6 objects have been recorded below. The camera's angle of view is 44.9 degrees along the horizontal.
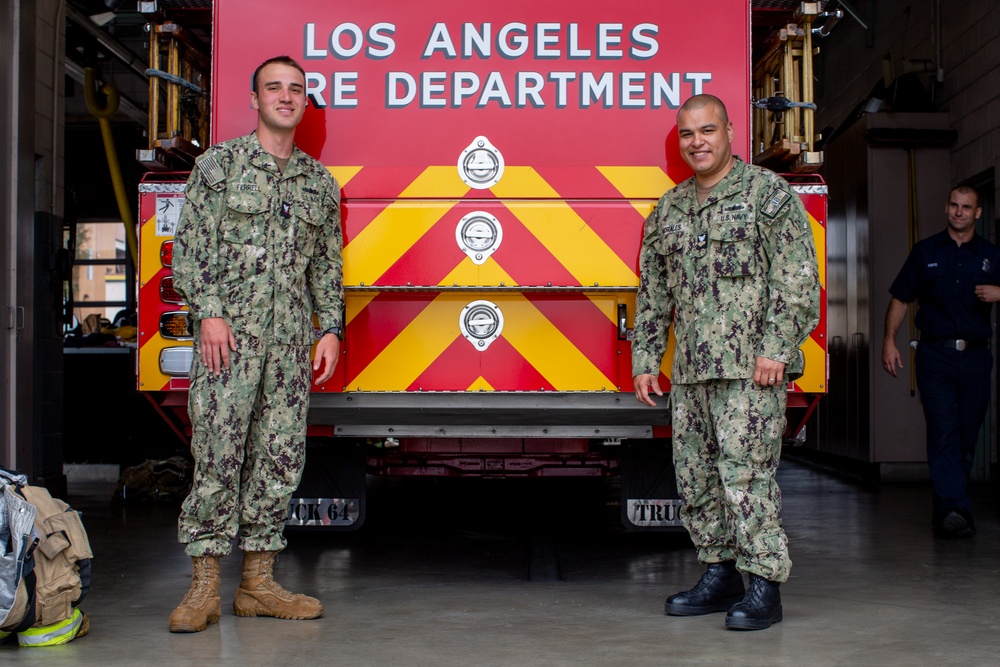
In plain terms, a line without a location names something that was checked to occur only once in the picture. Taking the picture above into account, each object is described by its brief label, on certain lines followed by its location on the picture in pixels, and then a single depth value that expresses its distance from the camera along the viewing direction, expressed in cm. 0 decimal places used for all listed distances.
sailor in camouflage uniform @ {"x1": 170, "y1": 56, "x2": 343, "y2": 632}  439
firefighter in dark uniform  681
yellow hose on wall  928
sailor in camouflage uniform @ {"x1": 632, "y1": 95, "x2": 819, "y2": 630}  435
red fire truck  482
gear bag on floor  398
